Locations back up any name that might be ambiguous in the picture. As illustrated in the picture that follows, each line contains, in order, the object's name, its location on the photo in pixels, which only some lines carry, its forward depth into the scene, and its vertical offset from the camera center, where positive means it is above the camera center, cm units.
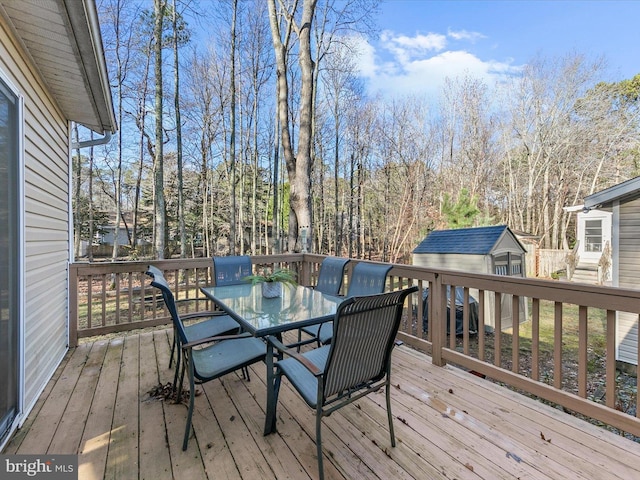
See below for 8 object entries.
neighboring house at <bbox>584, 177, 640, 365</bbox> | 582 -17
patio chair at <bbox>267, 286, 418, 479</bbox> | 154 -65
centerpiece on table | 263 -36
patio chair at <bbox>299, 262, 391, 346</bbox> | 263 -43
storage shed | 724 -37
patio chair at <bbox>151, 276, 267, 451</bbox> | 183 -82
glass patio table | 194 -55
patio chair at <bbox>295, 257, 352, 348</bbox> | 336 -42
